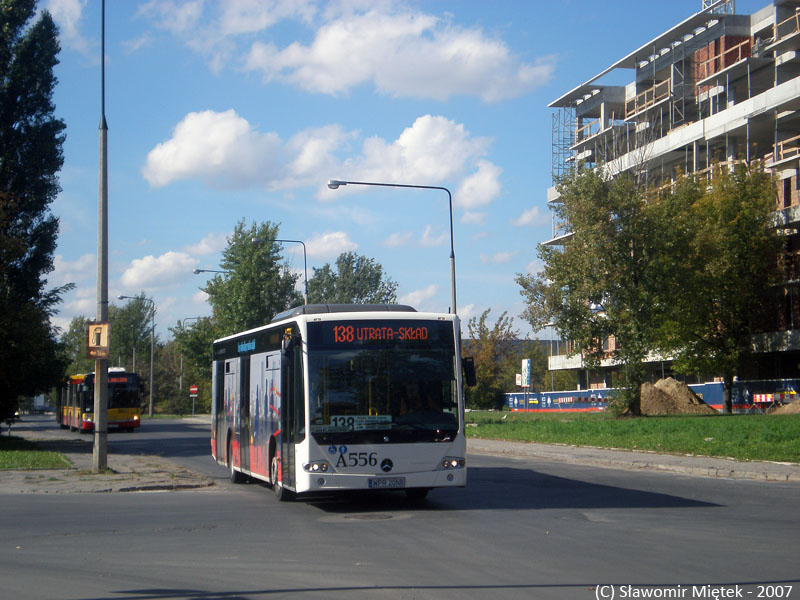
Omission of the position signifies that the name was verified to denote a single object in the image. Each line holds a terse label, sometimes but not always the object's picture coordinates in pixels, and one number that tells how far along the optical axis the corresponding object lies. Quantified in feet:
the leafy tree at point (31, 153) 120.67
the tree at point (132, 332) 360.89
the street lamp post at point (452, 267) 115.55
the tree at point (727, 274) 155.94
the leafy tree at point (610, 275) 131.85
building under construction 170.50
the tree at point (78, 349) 388.16
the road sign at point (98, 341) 63.98
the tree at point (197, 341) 214.48
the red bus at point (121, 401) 164.25
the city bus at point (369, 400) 42.11
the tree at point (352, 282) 346.13
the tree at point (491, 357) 233.35
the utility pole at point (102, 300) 64.69
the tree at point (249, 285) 198.49
